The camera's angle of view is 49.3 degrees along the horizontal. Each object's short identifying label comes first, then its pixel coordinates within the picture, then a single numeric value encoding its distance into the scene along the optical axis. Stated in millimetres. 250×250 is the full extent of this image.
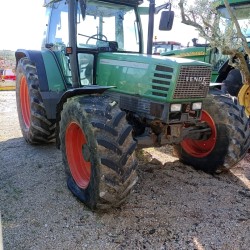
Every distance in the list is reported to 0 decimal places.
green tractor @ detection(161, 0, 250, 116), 4910
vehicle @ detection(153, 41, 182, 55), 10297
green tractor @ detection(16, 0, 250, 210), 2487
